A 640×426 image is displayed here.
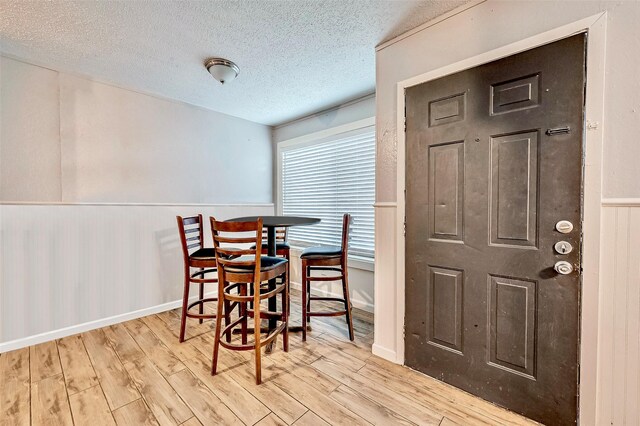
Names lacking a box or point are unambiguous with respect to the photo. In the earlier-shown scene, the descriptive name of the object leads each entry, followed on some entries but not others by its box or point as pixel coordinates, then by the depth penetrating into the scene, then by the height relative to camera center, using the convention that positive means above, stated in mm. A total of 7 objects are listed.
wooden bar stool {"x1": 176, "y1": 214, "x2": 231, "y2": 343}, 2273 -471
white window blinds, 3061 +278
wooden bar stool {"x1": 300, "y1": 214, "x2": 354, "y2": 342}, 2270 -472
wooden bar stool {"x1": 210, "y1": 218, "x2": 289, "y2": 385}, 1739 -454
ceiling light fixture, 2285 +1239
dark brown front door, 1353 -122
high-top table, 2111 -136
